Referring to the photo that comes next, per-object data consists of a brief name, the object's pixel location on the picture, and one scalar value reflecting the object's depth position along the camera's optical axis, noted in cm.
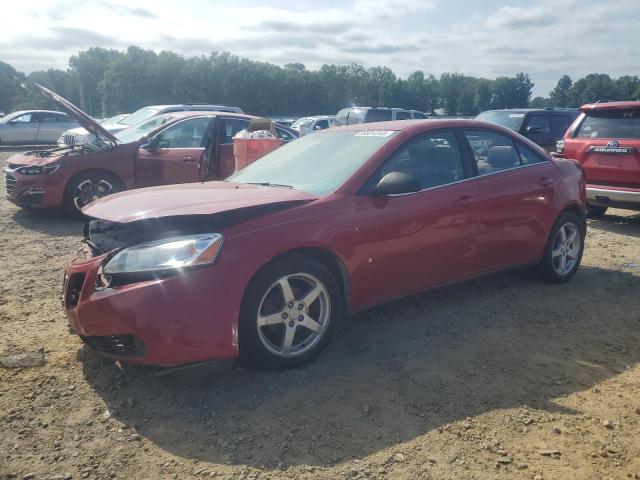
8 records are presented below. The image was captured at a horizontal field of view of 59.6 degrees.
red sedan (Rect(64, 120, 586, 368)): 310
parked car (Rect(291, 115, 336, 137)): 2205
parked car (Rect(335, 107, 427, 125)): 1727
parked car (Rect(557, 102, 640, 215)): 771
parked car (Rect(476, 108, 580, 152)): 1249
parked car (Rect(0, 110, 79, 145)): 2217
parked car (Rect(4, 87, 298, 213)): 806
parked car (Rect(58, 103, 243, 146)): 1427
